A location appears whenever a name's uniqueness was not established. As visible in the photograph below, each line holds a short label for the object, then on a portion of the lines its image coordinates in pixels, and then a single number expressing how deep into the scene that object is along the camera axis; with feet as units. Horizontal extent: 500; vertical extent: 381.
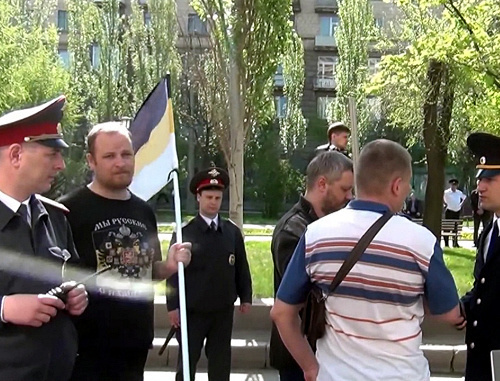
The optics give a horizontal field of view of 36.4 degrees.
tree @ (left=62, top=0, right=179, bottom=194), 123.85
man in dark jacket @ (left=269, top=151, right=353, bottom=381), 13.06
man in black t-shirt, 11.85
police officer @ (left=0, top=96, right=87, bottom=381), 9.13
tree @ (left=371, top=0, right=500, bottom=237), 44.34
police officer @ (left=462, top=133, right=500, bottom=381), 11.96
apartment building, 163.12
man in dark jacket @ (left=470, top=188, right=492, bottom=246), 51.82
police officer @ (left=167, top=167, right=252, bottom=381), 18.47
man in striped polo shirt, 9.16
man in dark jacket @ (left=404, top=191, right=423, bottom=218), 89.43
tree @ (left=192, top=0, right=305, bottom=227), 38.73
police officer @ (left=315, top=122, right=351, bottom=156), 20.86
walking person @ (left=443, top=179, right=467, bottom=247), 63.21
